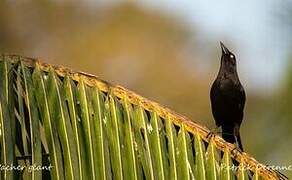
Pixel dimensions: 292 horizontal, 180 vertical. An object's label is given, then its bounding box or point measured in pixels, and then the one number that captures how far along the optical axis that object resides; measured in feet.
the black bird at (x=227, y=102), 34.24
